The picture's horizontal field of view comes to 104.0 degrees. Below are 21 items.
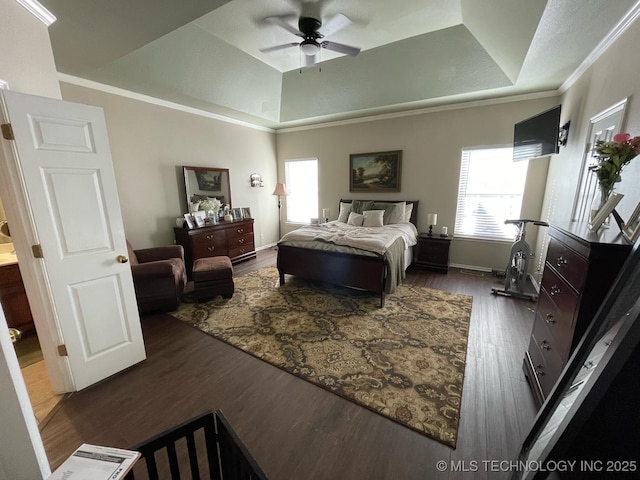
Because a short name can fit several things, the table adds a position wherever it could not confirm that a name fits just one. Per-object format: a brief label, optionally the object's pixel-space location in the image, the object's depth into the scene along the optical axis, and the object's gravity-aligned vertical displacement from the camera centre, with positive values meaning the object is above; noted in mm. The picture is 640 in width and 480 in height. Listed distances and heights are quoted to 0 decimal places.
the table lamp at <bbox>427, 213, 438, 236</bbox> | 4610 -612
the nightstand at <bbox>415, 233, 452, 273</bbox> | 4500 -1179
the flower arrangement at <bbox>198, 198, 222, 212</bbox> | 4629 -287
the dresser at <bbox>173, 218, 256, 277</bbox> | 4211 -938
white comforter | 3352 -716
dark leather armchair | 2969 -1142
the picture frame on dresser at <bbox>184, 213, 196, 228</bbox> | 4199 -517
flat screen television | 2887 +610
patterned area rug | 1902 -1565
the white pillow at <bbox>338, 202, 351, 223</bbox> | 5340 -522
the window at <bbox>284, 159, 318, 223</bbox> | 6230 -30
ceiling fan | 2629 +1677
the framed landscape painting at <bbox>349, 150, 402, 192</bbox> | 5094 +323
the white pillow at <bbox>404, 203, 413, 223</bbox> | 4926 -491
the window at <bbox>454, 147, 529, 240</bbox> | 4230 -110
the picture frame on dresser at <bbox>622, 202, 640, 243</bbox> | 1270 -235
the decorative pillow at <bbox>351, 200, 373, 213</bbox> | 5130 -371
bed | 3291 -1028
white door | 1712 -281
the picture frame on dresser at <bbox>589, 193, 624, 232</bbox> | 1471 -162
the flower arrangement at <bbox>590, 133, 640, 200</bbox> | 1521 +169
